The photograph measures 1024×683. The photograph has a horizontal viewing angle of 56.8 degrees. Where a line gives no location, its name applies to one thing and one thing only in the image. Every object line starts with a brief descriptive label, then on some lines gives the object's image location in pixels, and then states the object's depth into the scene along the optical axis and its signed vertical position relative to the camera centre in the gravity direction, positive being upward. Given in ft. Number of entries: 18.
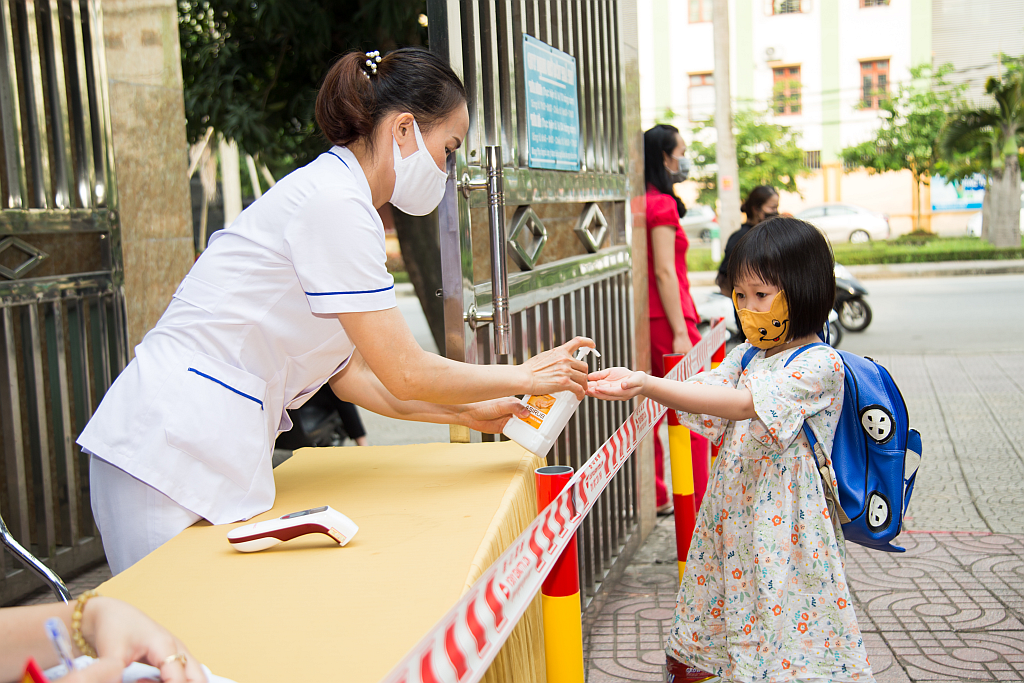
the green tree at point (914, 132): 79.36 +6.88
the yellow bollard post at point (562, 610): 5.74 -2.32
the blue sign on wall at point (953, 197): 98.73 +1.47
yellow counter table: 4.02 -1.70
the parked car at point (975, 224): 89.51 -1.31
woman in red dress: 14.38 -0.41
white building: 94.99 +16.48
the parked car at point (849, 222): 84.43 -0.51
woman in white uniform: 5.58 -0.70
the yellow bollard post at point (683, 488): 10.16 -2.84
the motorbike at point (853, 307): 36.79 -3.60
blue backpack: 7.84 -1.99
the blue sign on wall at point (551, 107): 9.74 +1.34
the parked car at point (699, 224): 90.99 -0.09
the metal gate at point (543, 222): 8.05 +0.09
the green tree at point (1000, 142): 66.80 +4.90
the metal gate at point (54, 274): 12.62 -0.29
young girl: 7.61 -2.20
